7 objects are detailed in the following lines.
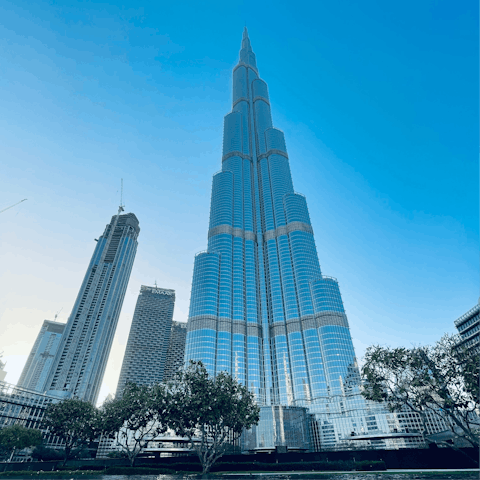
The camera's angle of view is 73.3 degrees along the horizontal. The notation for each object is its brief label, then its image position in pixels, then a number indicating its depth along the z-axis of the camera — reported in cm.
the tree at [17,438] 7925
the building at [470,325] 15850
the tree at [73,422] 8219
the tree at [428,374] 4234
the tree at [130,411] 7075
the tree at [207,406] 5488
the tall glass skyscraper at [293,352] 17462
